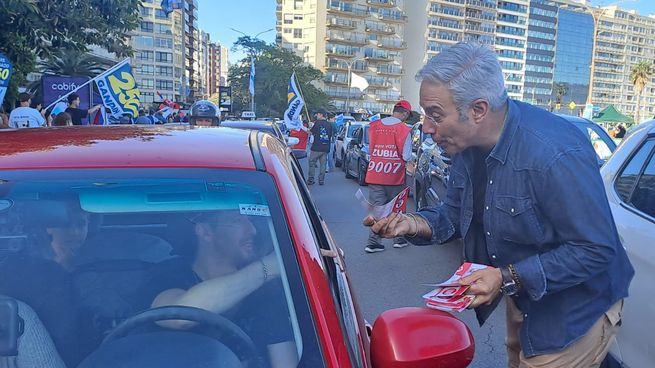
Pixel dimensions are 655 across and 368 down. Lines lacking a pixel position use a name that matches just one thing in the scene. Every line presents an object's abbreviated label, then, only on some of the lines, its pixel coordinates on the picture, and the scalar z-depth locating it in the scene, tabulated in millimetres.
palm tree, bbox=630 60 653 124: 72875
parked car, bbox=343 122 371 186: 12836
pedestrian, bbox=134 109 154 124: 14262
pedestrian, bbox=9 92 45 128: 8758
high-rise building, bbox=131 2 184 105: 102812
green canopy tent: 26266
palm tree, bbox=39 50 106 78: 38625
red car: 1413
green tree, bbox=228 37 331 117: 71812
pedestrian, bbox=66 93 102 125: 10619
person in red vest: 6734
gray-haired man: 1728
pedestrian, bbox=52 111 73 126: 8797
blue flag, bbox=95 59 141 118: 9938
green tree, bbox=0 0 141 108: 7535
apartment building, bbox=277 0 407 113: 93562
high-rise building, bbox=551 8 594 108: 143750
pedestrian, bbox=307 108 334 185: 12789
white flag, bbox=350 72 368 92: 26005
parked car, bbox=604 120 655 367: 2480
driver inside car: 1459
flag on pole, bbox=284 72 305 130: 14141
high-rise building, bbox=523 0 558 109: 137125
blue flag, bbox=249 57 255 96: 34219
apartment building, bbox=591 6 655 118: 153625
